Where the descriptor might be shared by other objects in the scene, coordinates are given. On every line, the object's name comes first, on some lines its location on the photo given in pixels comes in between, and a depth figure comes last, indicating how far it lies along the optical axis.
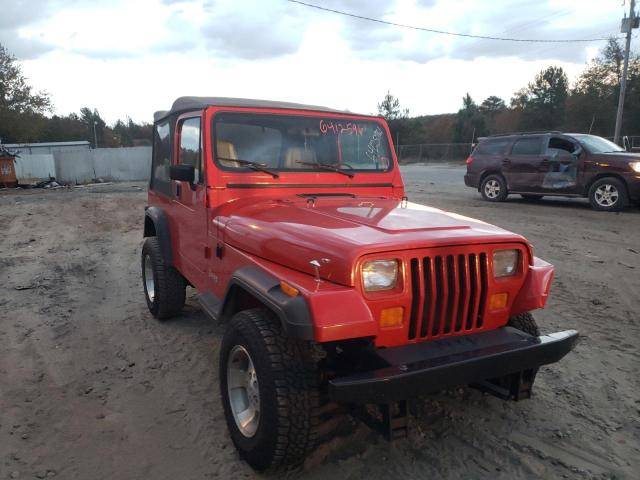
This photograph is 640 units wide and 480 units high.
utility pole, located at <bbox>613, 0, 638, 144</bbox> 21.42
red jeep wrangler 2.19
